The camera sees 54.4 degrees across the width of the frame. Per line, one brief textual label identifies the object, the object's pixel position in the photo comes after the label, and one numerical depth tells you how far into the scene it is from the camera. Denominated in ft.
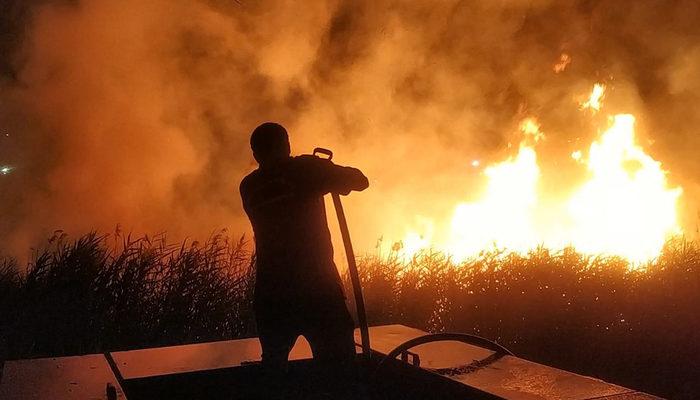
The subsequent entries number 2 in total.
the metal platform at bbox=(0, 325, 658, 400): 9.20
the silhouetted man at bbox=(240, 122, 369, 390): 10.51
